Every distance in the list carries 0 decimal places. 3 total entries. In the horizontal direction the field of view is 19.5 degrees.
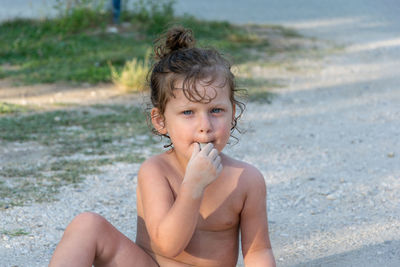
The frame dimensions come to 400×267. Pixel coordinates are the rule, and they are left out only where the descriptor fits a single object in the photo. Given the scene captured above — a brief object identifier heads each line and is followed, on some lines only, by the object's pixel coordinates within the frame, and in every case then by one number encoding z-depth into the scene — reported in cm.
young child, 374
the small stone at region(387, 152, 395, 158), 778
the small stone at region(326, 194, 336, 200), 649
